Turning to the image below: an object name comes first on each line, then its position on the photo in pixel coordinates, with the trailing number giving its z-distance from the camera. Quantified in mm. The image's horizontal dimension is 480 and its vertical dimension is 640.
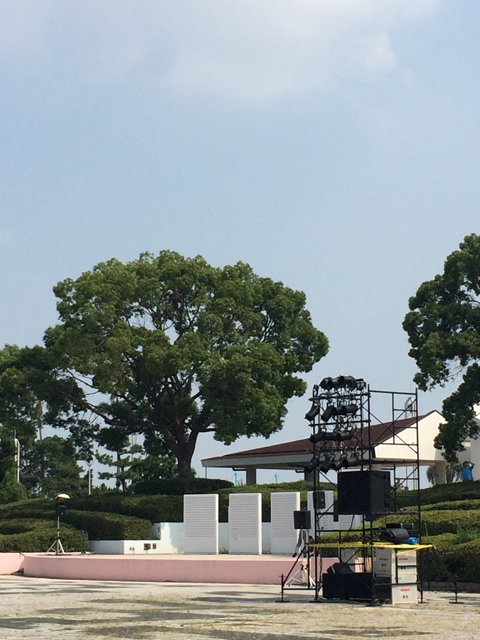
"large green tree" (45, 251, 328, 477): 47625
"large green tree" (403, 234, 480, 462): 41688
